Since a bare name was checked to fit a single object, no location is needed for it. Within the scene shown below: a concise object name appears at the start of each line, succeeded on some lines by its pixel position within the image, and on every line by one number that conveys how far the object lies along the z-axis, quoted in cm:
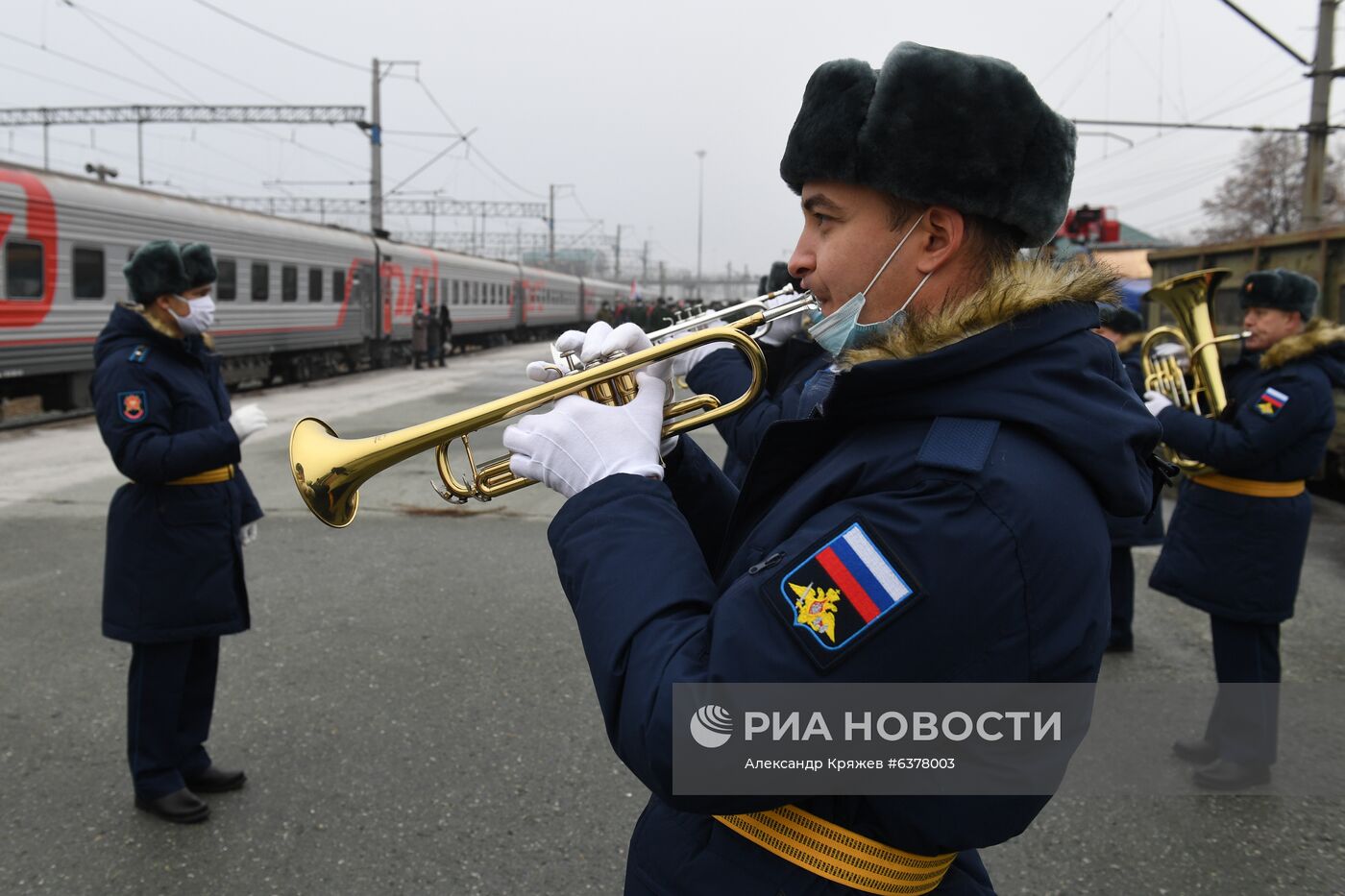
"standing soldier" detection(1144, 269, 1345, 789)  380
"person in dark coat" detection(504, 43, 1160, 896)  119
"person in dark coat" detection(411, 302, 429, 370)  2414
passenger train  1198
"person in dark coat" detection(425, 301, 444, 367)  2412
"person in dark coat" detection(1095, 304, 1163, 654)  487
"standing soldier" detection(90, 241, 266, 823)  343
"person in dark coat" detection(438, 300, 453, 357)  2519
